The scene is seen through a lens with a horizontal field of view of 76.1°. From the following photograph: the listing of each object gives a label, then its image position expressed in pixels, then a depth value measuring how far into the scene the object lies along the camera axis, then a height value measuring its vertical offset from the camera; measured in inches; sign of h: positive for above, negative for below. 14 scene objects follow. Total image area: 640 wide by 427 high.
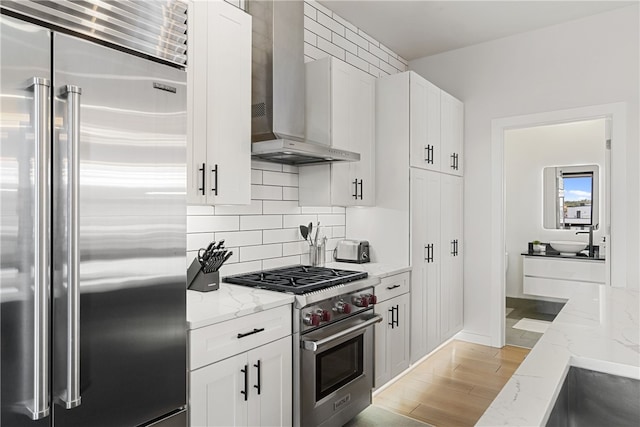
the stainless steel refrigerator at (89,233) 46.7 -2.9
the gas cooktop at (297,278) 88.3 -16.0
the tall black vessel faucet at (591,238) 206.9 -13.1
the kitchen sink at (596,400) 39.1 -18.7
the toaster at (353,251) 133.1 -12.8
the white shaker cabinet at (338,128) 114.6 +24.7
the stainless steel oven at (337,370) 85.3 -36.5
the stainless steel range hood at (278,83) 99.7 +32.3
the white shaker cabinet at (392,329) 114.6 -34.3
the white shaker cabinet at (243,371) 66.8 -28.5
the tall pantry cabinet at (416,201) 131.3 +3.8
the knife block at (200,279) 86.5 -14.4
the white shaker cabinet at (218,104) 79.7 +22.2
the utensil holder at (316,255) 125.0 -13.2
